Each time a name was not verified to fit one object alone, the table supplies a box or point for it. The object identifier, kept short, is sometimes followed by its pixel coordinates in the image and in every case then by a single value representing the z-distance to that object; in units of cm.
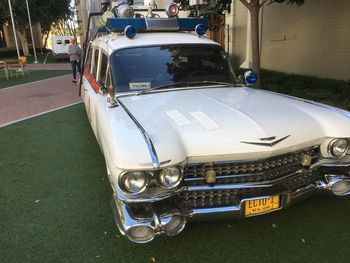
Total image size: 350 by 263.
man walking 1411
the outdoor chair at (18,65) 1692
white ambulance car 266
